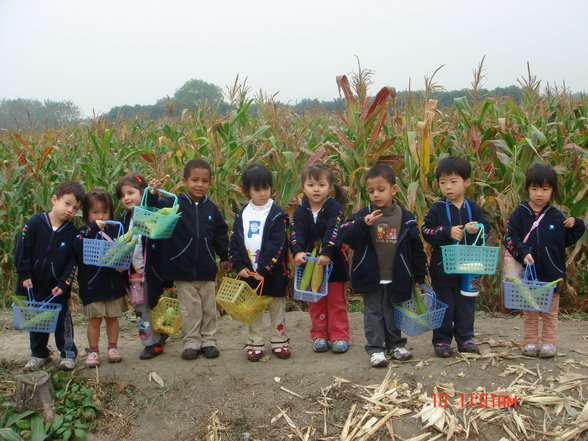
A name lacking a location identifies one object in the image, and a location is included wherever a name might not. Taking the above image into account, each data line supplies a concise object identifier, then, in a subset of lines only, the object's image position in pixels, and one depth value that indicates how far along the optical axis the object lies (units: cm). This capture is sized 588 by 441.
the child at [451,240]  425
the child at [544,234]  420
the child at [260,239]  446
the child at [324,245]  441
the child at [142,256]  467
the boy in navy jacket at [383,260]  423
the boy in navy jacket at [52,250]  430
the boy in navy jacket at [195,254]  459
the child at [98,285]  450
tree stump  389
